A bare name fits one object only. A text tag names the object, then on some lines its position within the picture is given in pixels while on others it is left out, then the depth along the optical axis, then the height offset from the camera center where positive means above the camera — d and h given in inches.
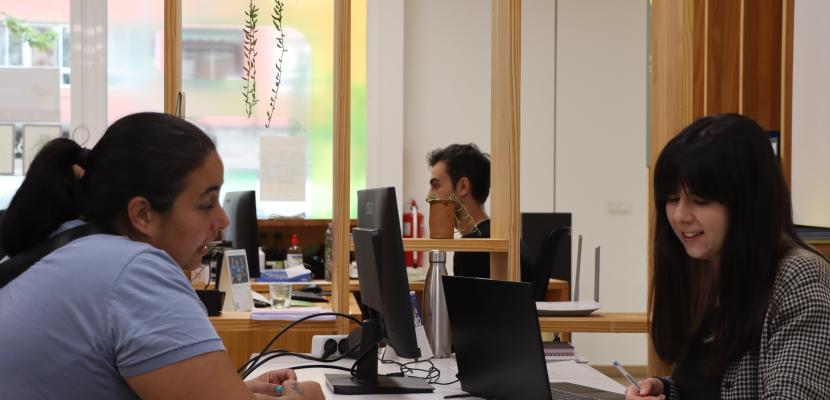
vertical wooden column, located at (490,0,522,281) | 130.4 +2.7
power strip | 118.6 -22.6
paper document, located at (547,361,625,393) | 102.9 -24.4
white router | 127.6 -19.6
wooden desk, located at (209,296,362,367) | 129.5 -23.3
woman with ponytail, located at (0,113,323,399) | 53.9 -6.7
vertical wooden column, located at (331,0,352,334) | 129.3 +1.5
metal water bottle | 122.6 -19.1
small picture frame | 142.3 -18.1
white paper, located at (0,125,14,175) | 244.8 +3.2
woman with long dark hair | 70.0 -7.6
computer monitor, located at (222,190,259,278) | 177.3 -12.4
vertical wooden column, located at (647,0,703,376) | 125.1 +11.5
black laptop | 81.7 -16.5
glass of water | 139.2 -19.3
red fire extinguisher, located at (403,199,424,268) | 255.6 -17.6
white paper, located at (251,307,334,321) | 129.0 -20.7
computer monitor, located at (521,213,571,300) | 246.2 -18.8
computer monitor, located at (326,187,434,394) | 93.0 -14.0
